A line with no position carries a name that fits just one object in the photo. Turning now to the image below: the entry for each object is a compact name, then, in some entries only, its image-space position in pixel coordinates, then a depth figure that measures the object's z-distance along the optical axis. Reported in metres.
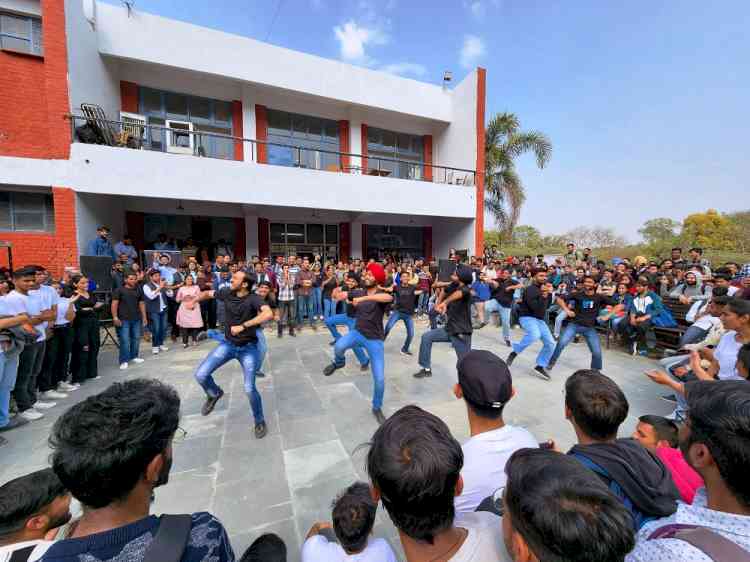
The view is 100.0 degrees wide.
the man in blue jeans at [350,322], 5.52
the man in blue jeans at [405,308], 6.41
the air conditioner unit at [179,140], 9.77
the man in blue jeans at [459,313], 4.51
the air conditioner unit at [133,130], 8.99
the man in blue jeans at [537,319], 5.15
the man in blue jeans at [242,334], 3.47
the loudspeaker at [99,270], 7.44
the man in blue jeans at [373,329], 3.77
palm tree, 15.82
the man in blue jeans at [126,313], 5.54
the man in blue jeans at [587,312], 4.91
